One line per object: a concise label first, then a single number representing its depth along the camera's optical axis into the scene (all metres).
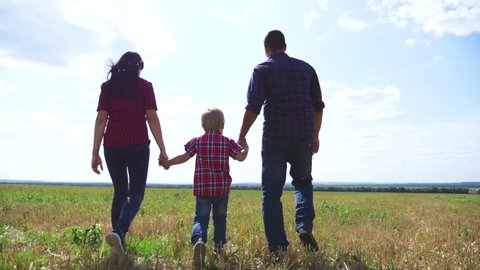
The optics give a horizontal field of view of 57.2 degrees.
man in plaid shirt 5.03
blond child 4.88
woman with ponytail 4.94
